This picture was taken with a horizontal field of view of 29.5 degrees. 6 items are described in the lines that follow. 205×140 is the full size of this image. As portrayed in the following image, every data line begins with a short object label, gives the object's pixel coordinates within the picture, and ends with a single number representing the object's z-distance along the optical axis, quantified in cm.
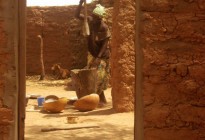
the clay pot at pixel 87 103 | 692
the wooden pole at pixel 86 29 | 757
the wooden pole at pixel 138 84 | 267
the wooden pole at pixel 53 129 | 528
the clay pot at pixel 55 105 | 686
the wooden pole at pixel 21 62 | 296
